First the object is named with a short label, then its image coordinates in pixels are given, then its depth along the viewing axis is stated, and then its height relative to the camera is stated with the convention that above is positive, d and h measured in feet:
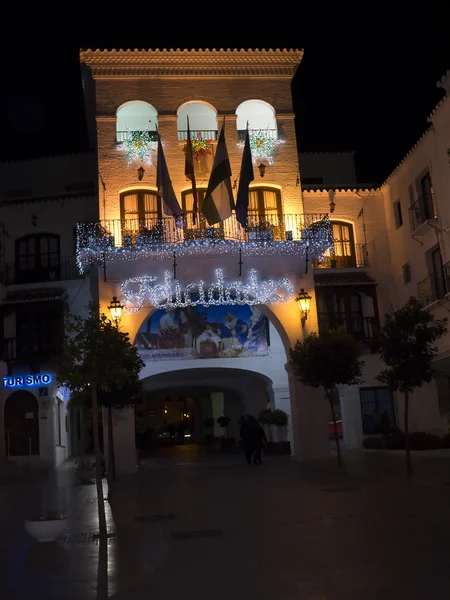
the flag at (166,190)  74.79 +25.18
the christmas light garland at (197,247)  76.43 +19.50
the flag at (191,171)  77.23 +28.17
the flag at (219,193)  72.90 +23.84
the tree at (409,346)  57.52 +5.46
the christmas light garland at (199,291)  78.07 +15.03
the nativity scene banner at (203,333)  96.73 +13.02
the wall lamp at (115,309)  74.72 +13.07
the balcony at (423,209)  82.02 +23.60
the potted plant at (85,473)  64.80 -3.38
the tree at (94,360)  36.19 +3.91
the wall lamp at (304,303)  78.74 +12.99
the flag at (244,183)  75.05 +25.54
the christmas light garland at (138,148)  83.46 +33.22
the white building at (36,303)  95.50 +18.10
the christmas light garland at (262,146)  85.30 +33.13
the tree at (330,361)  67.97 +5.62
